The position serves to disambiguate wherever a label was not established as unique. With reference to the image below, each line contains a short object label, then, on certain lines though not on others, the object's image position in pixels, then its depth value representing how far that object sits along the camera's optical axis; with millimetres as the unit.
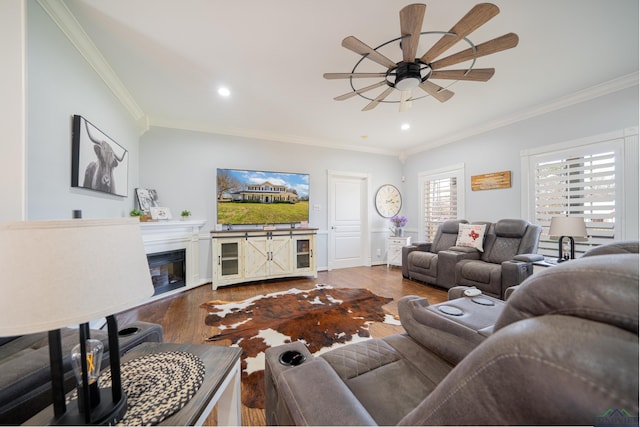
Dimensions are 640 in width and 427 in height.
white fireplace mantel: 2926
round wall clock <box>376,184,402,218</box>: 5086
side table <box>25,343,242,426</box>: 640
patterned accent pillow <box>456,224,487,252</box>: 3434
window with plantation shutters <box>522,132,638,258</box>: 2574
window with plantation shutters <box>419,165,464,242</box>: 4270
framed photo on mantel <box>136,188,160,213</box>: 3289
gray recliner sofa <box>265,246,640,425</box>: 279
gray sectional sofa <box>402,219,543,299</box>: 2727
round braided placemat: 648
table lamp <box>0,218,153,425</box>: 476
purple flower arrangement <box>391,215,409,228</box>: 4832
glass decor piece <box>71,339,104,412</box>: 620
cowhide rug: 1737
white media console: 3492
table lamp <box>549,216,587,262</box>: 2436
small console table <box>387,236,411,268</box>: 4625
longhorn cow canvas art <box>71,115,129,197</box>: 1903
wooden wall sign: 3551
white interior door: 4738
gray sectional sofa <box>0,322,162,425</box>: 762
